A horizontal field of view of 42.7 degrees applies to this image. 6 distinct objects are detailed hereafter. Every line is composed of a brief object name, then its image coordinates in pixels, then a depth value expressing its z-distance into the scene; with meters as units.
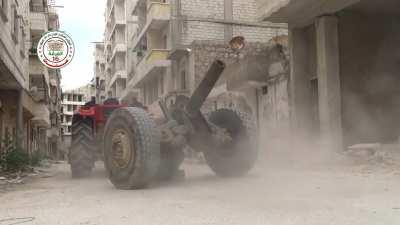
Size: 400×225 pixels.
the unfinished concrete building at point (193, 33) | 27.16
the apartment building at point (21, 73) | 16.48
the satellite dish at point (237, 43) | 24.30
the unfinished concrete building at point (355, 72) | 13.81
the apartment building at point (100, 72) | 80.11
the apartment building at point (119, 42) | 51.60
